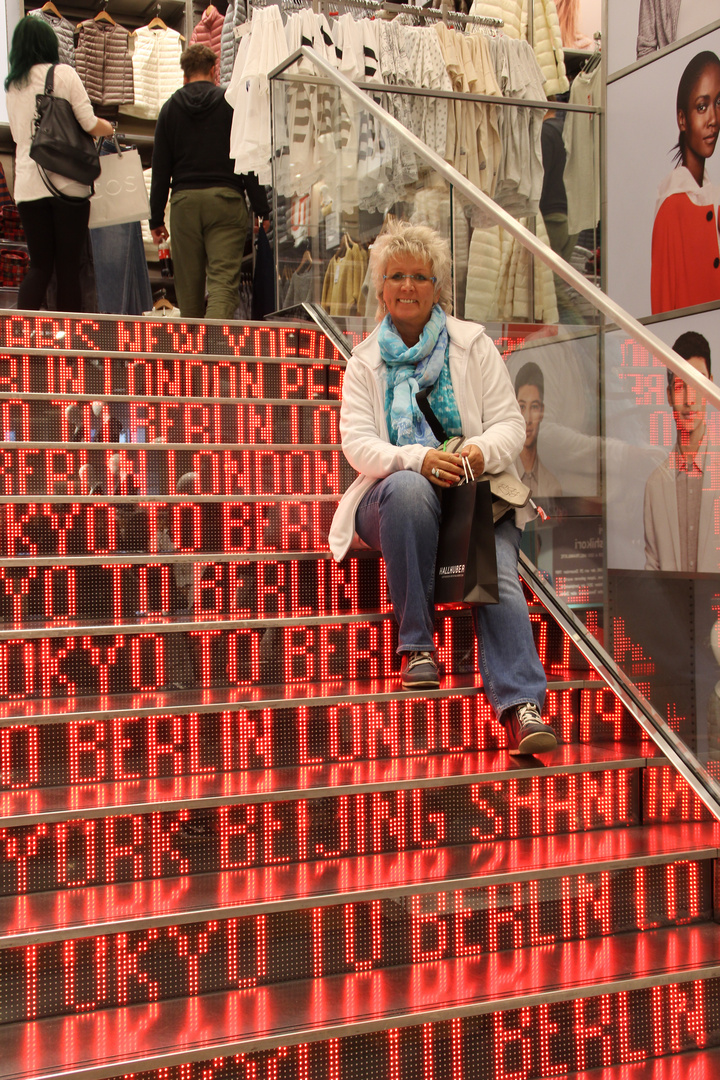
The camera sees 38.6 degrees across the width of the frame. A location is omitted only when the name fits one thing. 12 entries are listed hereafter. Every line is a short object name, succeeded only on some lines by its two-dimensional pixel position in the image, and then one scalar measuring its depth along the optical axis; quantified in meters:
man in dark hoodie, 5.11
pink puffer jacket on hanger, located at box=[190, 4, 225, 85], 6.62
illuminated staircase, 2.04
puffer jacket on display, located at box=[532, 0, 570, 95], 6.14
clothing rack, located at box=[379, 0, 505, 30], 6.14
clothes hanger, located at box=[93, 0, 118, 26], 7.04
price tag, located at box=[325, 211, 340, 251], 4.50
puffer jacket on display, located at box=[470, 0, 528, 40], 6.25
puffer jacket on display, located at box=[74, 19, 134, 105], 6.98
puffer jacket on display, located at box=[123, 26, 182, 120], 7.08
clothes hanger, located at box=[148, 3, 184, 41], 7.22
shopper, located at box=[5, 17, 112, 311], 4.81
